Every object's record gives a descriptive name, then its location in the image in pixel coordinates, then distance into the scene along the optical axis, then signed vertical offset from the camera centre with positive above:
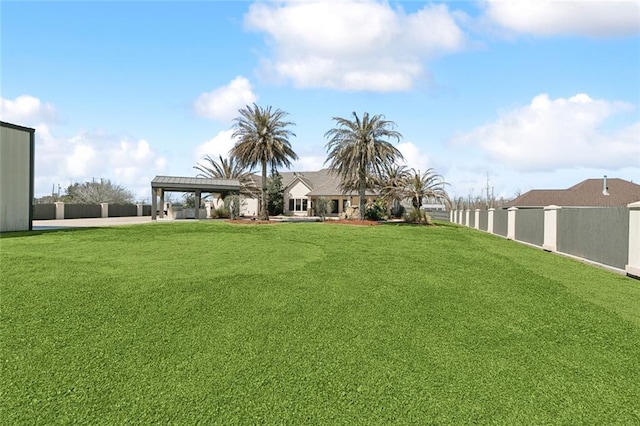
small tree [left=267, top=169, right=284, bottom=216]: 45.92 +1.55
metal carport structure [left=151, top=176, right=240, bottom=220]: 30.92 +1.83
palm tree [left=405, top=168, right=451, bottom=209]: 27.08 +1.44
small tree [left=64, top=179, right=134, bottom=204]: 49.69 +1.82
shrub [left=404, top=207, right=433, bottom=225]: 27.80 -0.43
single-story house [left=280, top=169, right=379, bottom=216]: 44.91 +1.79
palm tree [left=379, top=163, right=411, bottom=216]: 27.91 +2.04
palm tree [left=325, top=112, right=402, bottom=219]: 26.80 +4.20
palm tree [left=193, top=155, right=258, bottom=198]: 45.61 +4.43
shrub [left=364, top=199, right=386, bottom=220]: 32.66 +0.01
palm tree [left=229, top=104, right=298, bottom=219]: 28.78 +4.93
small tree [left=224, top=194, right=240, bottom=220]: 31.19 +0.20
